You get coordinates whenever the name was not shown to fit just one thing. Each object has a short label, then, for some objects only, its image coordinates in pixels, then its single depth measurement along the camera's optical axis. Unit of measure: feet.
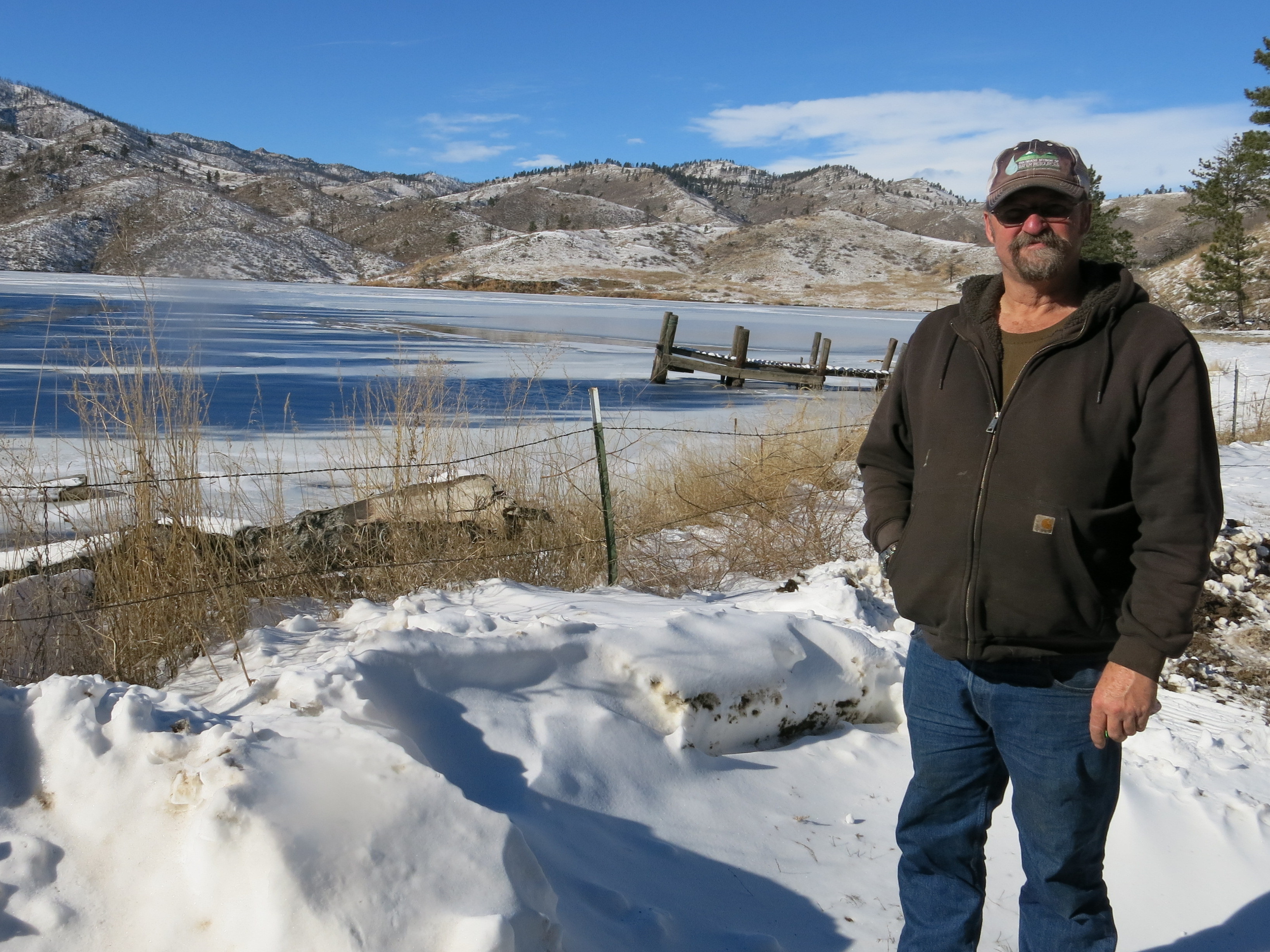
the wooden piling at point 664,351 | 54.75
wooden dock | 56.24
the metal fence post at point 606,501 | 16.97
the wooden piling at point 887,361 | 51.13
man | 5.65
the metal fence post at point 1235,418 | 35.79
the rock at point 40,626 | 12.21
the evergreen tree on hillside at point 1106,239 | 137.90
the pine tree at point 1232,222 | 115.14
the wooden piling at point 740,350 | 57.62
